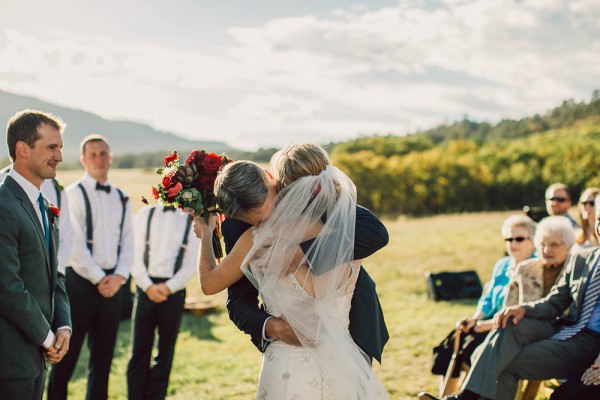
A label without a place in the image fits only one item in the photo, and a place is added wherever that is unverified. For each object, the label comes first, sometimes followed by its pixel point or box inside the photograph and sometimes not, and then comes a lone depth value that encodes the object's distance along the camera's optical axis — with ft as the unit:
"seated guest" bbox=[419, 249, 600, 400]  14.93
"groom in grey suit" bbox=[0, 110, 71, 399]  9.82
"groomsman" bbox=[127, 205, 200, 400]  16.69
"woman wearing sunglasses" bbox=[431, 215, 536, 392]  17.53
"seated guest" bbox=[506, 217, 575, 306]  16.90
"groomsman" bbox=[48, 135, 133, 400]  16.31
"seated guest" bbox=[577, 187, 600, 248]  22.63
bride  9.54
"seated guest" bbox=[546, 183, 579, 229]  24.17
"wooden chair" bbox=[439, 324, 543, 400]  16.11
